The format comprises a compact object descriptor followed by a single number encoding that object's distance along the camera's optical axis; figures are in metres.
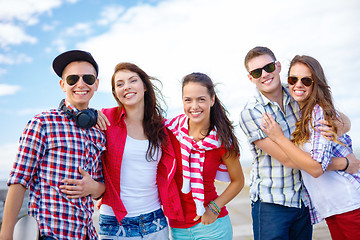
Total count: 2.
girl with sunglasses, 2.62
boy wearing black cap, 2.15
